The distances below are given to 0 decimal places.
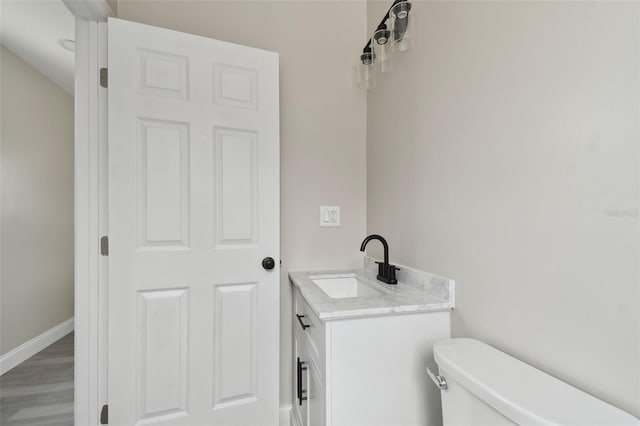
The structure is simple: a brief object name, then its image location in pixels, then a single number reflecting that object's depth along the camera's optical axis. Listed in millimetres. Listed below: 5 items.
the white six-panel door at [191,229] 1236
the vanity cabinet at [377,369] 922
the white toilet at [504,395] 516
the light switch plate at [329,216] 1684
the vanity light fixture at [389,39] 1193
